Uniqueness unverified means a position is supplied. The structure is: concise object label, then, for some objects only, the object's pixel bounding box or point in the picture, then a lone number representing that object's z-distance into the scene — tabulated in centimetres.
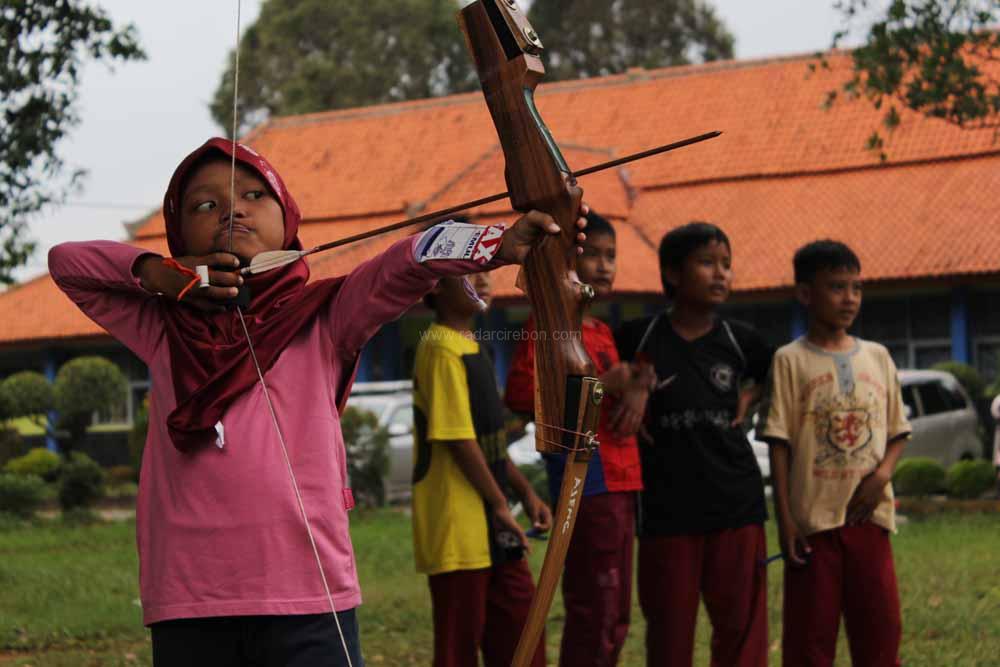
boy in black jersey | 436
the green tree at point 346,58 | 3603
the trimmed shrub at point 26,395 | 1662
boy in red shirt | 427
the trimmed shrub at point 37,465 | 1766
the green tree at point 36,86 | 775
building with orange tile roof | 2038
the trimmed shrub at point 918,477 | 1312
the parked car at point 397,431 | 1592
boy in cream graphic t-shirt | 444
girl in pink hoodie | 263
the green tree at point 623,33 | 3744
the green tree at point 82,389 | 1678
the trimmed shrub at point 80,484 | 1512
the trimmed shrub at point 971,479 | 1320
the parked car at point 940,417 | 1540
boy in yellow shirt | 434
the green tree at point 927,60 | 968
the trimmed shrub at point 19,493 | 1432
